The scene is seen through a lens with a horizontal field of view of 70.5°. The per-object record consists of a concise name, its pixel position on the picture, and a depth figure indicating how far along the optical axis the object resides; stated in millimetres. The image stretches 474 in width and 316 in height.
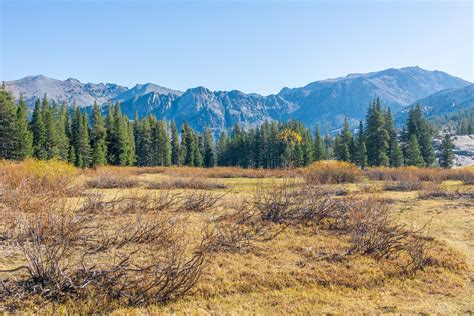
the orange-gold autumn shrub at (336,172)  28064
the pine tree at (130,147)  61469
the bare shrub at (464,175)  28750
